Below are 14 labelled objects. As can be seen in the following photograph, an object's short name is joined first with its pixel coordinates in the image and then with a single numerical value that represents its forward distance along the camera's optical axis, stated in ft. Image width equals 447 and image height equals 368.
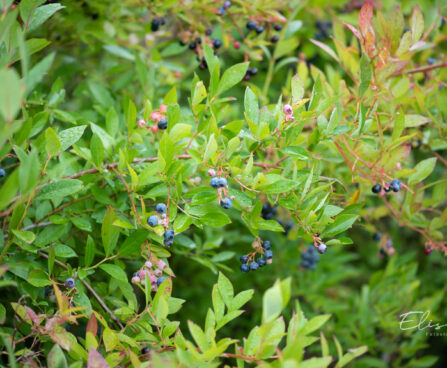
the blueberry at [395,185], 3.61
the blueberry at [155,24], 4.96
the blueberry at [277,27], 5.09
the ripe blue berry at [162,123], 3.75
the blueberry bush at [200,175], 2.91
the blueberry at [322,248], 3.19
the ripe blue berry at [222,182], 2.93
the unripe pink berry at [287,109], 3.14
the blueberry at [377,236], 5.24
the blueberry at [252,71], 5.12
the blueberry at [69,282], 3.13
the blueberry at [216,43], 4.77
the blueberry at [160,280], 3.36
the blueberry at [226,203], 2.97
